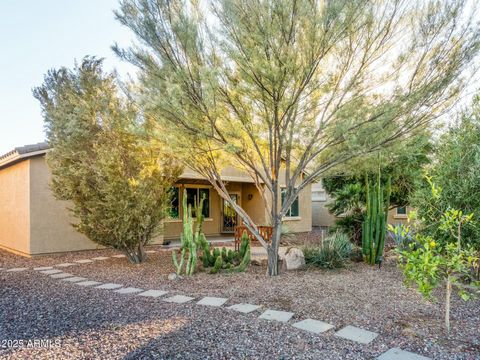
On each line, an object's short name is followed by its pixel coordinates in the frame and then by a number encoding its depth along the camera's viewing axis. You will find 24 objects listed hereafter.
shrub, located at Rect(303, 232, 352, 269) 8.23
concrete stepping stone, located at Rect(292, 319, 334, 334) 4.10
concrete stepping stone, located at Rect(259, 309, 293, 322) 4.54
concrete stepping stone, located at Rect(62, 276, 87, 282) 7.37
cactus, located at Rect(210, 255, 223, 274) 7.71
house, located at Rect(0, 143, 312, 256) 10.63
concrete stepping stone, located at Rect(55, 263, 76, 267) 9.21
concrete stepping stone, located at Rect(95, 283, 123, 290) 6.58
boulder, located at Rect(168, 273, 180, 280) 7.34
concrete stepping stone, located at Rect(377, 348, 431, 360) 3.39
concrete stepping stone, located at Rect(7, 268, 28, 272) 8.70
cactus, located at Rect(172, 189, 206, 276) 7.61
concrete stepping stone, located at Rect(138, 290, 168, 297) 5.97
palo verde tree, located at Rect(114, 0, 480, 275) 5.83
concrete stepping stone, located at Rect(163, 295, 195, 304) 5.52
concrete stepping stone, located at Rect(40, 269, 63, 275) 8.15
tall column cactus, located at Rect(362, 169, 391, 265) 8.58
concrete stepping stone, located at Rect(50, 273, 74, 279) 7.70
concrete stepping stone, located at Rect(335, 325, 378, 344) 3.82
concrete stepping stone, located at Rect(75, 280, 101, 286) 6.96
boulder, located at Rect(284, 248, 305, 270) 8.23
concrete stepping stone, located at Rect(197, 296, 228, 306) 5.33
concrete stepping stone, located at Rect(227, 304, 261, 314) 4.92
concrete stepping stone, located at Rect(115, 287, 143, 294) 6.21
